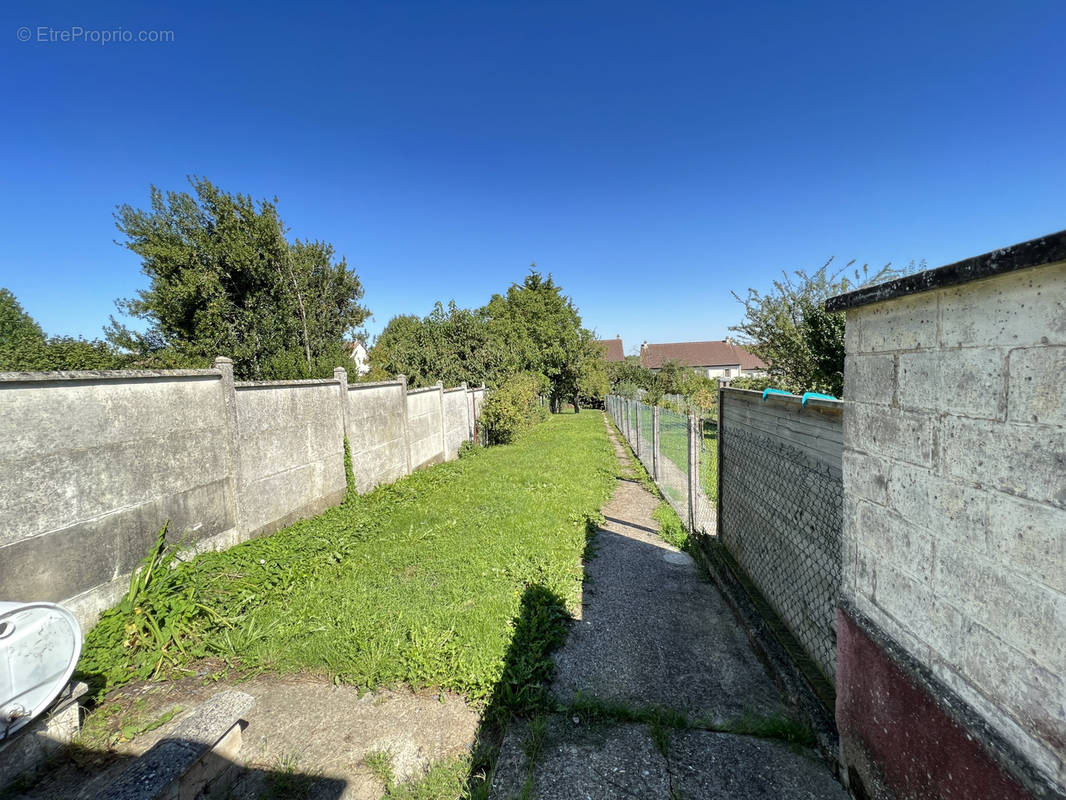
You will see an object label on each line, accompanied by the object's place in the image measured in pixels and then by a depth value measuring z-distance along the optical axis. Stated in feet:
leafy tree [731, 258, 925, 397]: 32.04
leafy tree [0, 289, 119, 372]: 38.29
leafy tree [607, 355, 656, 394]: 110.83
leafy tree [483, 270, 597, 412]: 70.44
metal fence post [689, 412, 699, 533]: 17.66
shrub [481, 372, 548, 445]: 46.24
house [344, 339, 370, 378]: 68.63
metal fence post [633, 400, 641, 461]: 35.64
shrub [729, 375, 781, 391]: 39.09
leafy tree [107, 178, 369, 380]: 50.44
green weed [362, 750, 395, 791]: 7.42
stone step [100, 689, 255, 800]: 6.05
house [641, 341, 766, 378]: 162.30
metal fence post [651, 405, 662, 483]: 26.45
